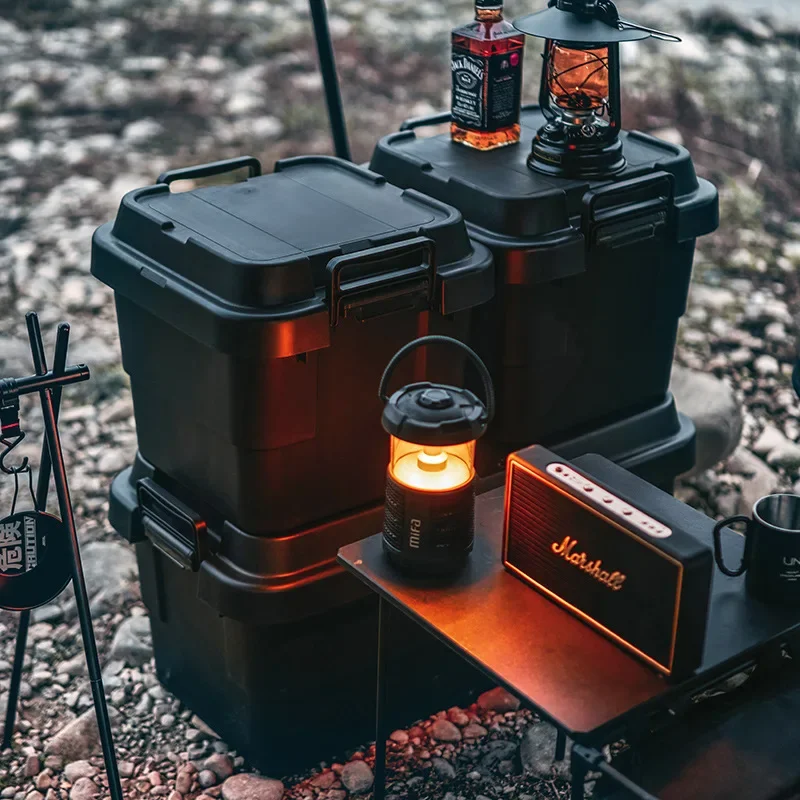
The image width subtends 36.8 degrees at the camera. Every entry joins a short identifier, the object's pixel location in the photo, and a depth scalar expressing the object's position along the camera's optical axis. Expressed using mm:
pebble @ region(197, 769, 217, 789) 2598
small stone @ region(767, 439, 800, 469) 3801
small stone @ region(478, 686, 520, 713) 2783
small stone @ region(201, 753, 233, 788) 2613
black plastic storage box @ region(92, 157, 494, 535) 2117
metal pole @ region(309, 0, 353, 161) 3094
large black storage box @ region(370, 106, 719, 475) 2418
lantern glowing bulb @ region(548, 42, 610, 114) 2596
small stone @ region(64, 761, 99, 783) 2623
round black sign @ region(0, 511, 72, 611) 2240
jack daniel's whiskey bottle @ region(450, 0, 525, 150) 2562
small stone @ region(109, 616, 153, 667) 2961
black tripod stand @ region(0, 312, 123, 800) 2074
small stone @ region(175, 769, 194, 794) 2592
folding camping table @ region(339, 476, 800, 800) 1791
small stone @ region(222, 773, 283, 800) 2543
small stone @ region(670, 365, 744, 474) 3645
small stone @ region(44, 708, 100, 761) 2686
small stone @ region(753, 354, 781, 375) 4215
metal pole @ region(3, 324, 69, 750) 2127
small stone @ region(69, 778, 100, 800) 2572
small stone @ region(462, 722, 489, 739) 2717
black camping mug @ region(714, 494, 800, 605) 1947
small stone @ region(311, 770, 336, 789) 2580
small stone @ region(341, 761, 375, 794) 2574
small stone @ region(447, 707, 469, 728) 2740
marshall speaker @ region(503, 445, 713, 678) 1762
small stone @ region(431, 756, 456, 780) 2623
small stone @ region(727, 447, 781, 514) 3627
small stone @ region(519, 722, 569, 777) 2628
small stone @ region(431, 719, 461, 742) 2695
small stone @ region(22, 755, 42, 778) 2641
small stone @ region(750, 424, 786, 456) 3871
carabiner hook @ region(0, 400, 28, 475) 2066
